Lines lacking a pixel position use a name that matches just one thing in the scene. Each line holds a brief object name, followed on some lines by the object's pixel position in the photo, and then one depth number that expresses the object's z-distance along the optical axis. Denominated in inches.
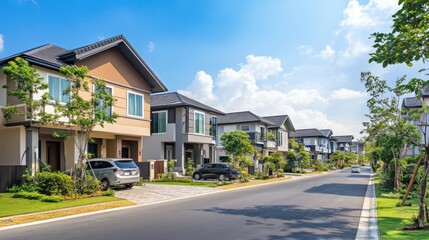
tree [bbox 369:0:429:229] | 310.0
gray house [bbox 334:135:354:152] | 4331.2
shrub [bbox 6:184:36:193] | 649.1
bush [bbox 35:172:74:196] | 610.2
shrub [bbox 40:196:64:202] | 559.8
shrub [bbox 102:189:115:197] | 655.8
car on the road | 2208.4
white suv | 751.7
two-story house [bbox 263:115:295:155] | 2161.7
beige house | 719.7
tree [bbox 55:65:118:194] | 635.5
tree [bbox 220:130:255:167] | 1186.6
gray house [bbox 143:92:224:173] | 1300.4
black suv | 1181.1
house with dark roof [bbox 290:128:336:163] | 3066.9
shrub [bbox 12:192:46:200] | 583.8
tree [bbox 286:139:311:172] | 2048.5
